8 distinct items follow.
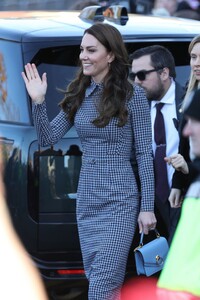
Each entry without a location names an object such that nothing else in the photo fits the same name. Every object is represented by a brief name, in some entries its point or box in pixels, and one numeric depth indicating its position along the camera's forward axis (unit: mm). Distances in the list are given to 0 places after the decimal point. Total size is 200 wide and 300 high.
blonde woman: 10511
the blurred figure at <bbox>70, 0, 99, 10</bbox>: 18484
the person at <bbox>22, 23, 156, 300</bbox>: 10180
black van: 10828
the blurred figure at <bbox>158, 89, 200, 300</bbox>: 6098
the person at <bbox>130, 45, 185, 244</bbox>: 11078
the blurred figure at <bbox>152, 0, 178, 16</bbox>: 27781
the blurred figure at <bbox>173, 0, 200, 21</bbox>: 26648
